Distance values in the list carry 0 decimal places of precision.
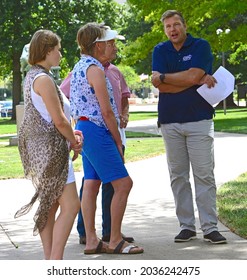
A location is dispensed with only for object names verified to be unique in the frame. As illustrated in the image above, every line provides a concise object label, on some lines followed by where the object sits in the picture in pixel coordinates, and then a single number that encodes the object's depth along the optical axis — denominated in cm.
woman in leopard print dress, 591
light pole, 3094
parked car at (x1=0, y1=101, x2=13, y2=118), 6920
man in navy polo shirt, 764
